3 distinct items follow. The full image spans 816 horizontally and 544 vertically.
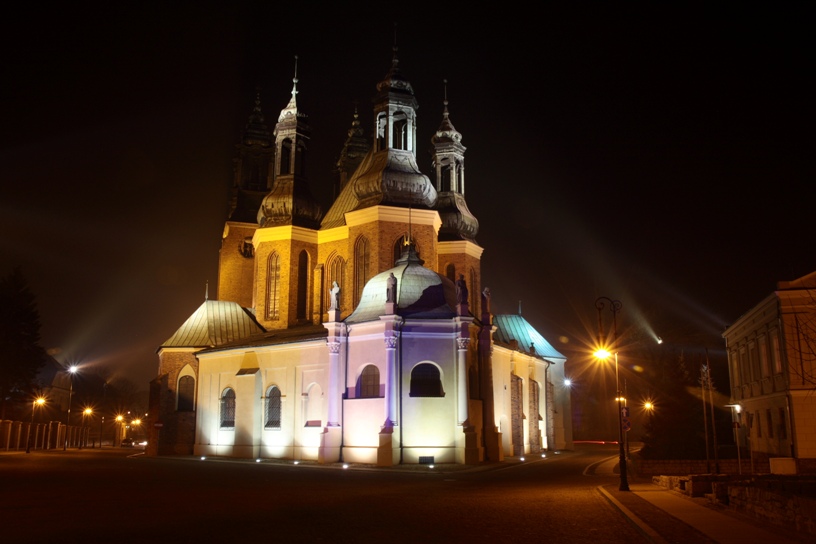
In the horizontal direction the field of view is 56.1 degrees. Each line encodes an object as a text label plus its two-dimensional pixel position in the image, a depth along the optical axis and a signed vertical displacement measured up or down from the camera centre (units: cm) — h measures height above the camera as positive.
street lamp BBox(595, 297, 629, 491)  2122 +256
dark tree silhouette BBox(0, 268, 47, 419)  6006 +753
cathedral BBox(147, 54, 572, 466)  3662 +558
